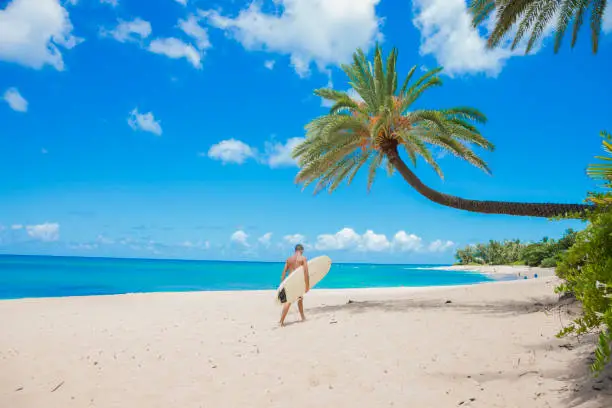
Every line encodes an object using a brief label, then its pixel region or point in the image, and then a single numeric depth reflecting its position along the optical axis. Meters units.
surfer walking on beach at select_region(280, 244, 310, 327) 9.26
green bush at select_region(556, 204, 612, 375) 2.93
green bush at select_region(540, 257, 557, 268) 46.34
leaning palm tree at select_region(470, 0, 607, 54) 10.19
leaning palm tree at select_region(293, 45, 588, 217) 12.55
